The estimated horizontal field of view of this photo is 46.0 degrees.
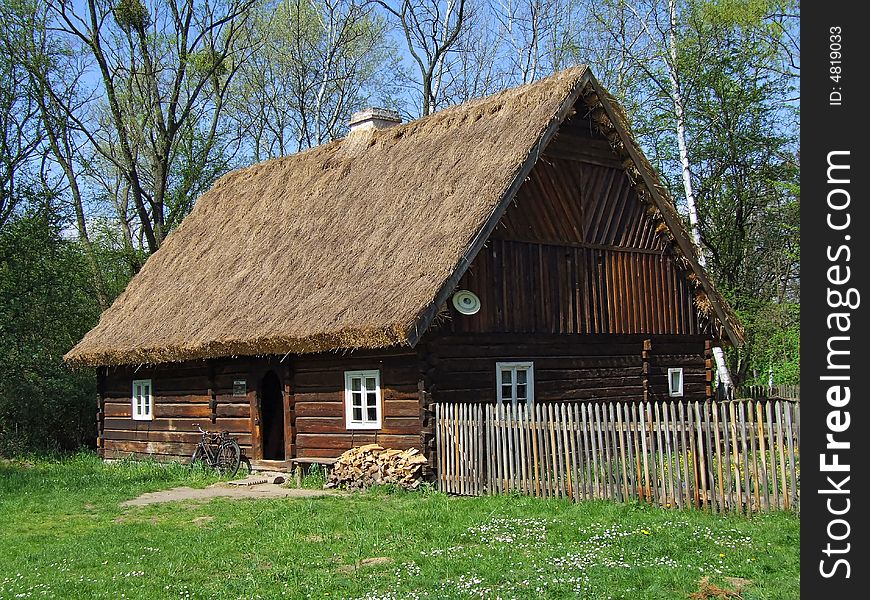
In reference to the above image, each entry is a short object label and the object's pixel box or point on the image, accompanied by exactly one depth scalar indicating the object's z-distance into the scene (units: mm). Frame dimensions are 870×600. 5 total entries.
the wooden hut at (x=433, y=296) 16734
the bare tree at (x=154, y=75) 31922
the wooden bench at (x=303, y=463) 17438
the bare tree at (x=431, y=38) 36531
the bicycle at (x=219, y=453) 19469
